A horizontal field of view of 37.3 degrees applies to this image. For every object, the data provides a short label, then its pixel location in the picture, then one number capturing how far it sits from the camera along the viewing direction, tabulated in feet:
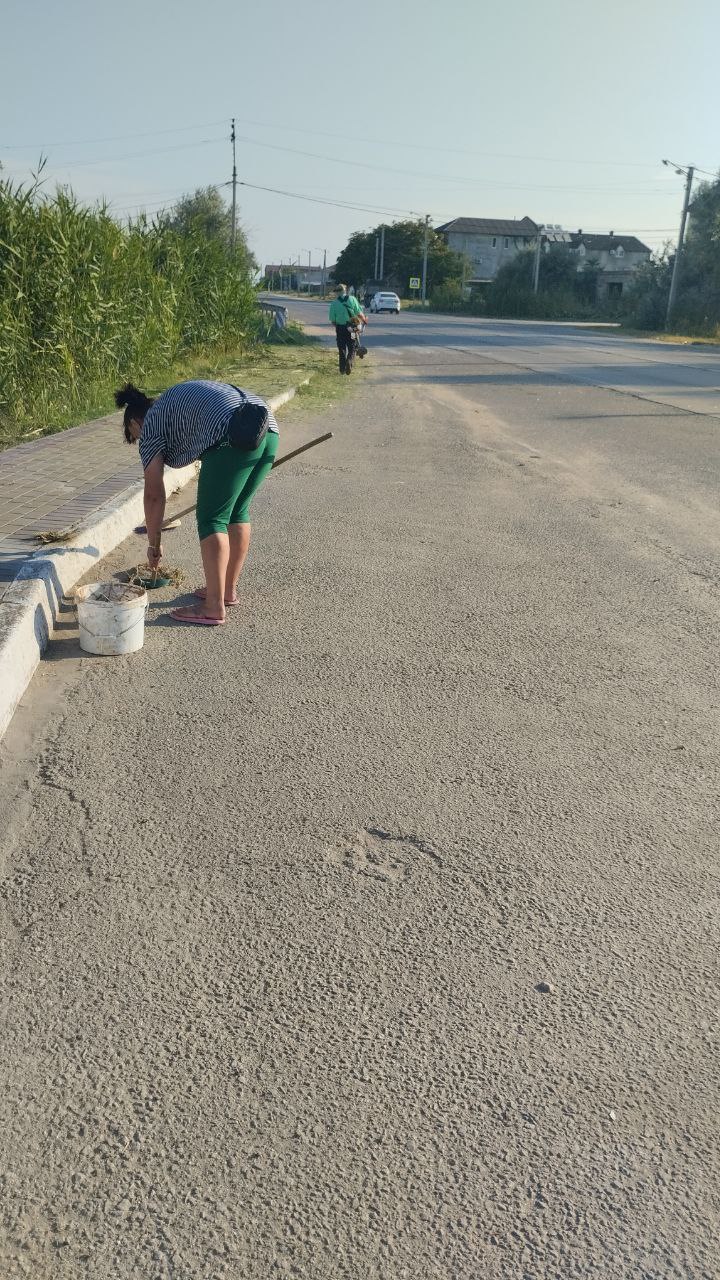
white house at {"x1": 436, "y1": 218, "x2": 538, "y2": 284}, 407.23
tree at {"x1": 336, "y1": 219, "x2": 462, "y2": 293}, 353.92
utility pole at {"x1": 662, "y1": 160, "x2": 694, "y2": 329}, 160.66
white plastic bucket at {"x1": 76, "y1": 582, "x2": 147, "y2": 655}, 15.69
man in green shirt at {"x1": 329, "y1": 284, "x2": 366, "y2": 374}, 64.39
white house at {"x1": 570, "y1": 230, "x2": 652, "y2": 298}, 400.88
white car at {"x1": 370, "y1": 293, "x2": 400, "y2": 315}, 220.64
